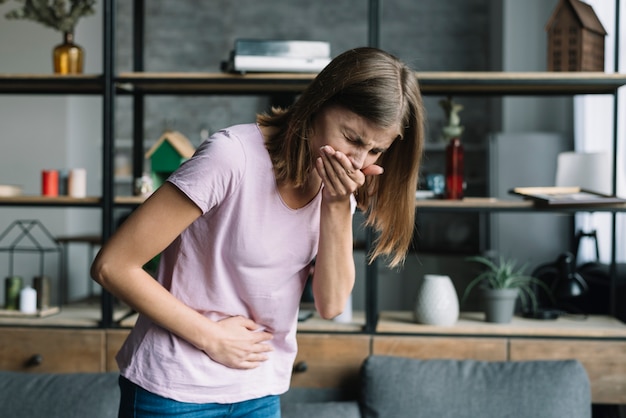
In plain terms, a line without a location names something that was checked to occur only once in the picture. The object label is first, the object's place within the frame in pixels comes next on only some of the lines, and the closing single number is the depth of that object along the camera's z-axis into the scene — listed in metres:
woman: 1.25
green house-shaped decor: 2.74
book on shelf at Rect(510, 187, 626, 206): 2.48
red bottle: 2.64
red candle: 2.75
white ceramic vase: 2.59
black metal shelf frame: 2.54
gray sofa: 2.30
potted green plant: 2.63
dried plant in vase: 2.75
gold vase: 2.75
